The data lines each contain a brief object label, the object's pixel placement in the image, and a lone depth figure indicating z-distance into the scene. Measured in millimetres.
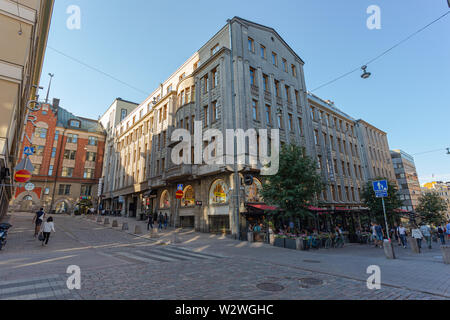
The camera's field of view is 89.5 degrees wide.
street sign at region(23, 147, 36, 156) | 11795
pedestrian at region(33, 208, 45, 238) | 15463
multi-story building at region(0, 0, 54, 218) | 9867
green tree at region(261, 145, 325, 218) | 15805
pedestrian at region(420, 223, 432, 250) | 17250
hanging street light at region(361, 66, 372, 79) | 13634
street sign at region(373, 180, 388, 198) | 11624
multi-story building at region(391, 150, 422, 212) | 66894
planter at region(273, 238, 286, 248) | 15377
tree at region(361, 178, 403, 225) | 24719
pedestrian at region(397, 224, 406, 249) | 17125
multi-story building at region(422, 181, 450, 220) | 110750
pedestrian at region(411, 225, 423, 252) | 15334
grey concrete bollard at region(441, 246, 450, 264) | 9656
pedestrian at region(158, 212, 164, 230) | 23759
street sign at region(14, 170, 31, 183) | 9938
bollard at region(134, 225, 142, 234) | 19719
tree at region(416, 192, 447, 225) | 37319
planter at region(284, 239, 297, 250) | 14703
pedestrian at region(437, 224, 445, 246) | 17578
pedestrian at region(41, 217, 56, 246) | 12848
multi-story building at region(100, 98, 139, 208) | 48312
